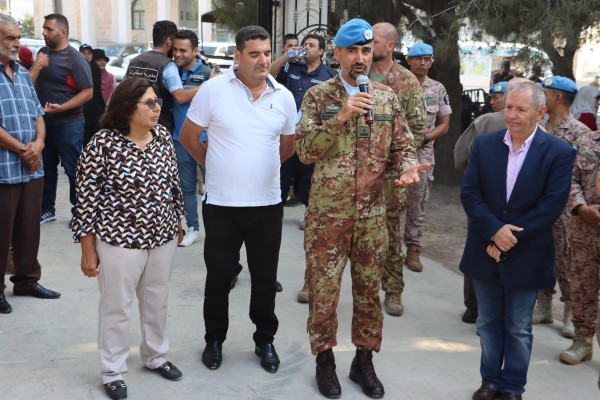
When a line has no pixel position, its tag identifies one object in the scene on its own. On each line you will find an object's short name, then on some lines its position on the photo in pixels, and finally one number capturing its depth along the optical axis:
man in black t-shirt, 6.30
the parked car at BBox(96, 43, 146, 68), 25.77
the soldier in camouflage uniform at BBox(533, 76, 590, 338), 4.61
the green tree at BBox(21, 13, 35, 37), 45.01
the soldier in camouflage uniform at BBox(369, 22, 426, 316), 4.70
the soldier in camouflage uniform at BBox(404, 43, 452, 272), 6.07
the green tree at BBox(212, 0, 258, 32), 11.48
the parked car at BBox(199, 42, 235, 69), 21.93
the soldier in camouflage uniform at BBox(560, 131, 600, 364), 4.16
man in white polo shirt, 3.77
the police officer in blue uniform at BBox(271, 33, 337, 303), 6.06
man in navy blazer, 3.53
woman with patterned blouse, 3.45
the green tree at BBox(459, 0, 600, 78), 6.97
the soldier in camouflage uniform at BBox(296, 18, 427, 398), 3.58
